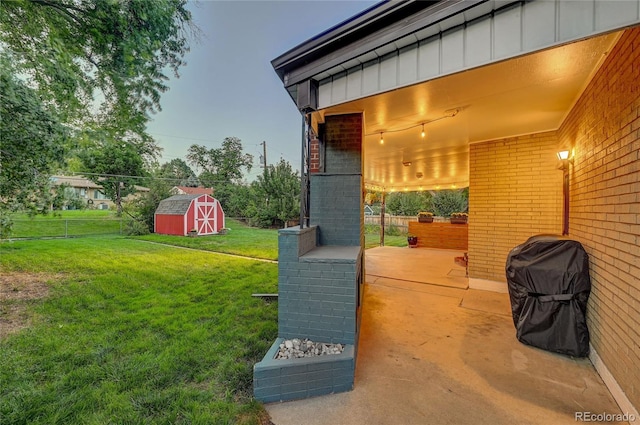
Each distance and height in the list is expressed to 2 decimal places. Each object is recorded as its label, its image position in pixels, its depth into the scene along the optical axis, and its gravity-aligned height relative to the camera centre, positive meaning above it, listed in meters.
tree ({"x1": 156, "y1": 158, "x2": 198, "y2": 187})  32.19 +5.81
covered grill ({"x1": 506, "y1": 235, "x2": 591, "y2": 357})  2.69 -0.94
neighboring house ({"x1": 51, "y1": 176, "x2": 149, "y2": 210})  21.99 +1.54
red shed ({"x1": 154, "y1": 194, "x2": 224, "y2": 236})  14.62 -0.38
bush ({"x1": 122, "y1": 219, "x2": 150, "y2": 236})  15.91 -1.26
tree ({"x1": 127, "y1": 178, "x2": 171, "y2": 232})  16.36 +0.19
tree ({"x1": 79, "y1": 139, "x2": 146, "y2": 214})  19.80 +2.56
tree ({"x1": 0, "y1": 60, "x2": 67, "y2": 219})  3.51 +0.99
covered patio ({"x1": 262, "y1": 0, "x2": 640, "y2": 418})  1.79 +0.46
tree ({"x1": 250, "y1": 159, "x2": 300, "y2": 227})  17.72 +1.27
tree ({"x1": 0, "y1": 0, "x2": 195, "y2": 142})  3.70 +2.60
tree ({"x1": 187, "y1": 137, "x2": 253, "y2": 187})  32.75 +6.53
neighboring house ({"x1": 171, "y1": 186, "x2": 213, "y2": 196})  22.98 +1.75
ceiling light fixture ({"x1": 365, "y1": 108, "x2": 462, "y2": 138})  3.55 +1.37
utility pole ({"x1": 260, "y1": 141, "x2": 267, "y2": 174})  22.83 +5.48
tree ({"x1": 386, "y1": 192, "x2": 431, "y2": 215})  19.02 +0.44
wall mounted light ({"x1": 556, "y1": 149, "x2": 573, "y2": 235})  3.71 +0.40
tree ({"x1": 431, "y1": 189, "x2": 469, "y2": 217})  17.18 +0.46
